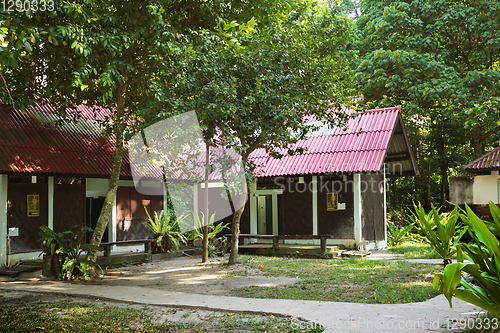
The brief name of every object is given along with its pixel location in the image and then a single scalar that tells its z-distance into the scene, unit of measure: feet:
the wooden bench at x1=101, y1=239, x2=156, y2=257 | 38.40
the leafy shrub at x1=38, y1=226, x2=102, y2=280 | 31.48
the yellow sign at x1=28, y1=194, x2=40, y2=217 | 37.52
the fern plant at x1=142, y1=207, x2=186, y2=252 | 45.13
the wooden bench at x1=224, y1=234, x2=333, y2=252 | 43.88
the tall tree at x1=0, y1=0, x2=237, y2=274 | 27.63
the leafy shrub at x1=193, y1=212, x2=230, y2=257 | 44.18
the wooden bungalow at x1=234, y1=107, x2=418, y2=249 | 47.21
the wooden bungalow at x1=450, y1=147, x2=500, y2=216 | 47.34
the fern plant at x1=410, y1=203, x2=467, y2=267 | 23.68
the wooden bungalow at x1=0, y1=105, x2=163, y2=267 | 35.60
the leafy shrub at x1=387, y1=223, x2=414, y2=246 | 56.54
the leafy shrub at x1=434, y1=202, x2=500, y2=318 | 11.66
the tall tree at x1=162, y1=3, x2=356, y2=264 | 29.86
